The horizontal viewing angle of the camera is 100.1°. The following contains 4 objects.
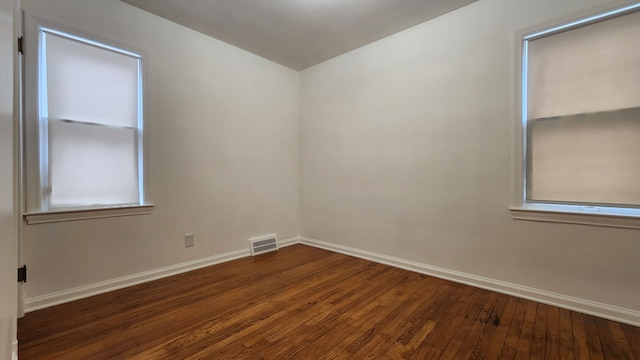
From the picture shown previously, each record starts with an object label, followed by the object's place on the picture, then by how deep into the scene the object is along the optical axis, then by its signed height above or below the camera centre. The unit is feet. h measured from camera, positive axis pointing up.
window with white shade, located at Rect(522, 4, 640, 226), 6.33 +1.59
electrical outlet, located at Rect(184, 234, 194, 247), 9.72 -2.29
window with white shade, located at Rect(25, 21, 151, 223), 7.01 +1.46
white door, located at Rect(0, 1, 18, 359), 3.37 -0.19
